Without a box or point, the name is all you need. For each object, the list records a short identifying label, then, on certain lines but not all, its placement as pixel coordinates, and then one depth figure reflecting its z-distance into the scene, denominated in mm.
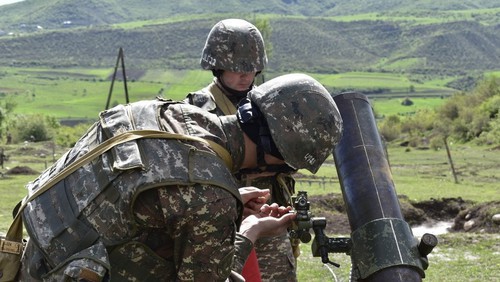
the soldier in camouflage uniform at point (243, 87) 5891
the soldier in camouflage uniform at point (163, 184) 3387
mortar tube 4742
